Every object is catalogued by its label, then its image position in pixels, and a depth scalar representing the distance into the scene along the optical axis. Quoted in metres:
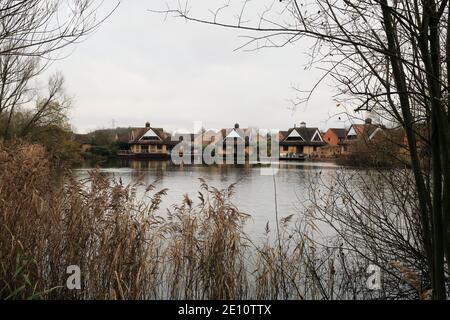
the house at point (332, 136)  54.65
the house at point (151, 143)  54.84
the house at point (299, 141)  55.69
